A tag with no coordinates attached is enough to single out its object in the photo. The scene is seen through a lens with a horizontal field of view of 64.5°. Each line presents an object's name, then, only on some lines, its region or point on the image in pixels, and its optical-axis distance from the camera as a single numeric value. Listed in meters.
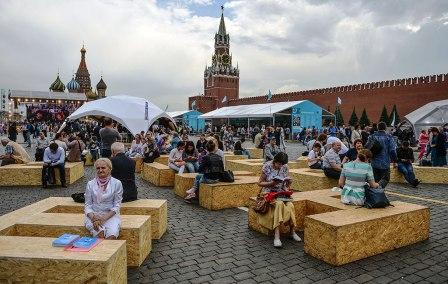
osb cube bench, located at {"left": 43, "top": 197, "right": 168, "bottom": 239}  5.21
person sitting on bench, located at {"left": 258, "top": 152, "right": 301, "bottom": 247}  5.04
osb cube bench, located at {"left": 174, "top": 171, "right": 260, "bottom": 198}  8.02
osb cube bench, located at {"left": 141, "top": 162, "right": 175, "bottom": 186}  9.68
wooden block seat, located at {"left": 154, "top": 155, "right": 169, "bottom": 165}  12.70
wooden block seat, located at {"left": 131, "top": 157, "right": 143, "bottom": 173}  12.34
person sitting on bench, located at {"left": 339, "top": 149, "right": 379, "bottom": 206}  5.15
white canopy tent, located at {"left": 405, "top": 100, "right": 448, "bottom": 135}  23.86
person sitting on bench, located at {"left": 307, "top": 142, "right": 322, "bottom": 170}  9.88
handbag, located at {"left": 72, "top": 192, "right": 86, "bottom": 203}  5.52
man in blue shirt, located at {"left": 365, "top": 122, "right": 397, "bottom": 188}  7.00
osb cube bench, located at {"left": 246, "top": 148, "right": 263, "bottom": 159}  17.19
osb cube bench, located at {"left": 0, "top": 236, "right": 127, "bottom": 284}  3.13
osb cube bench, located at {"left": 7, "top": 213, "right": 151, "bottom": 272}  4.21
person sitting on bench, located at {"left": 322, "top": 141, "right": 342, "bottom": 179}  8.05
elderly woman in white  4.07
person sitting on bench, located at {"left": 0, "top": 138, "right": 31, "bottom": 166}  10.63
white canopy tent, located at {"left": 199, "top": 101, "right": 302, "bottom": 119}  30.80
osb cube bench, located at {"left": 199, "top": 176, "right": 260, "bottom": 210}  7.02
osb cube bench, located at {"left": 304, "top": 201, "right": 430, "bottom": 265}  4.26
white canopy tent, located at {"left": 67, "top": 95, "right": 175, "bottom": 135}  18.84
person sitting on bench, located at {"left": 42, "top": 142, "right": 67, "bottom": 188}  9.41
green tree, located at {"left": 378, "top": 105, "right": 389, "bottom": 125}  40.70
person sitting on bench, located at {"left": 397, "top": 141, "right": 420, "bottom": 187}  9.47
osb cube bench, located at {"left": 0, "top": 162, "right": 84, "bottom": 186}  9.67
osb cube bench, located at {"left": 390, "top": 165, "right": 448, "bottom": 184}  9.82
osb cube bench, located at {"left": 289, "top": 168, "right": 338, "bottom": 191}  8.38
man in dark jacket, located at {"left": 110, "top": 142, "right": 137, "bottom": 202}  5.23
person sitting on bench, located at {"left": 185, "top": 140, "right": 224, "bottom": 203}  7.16
